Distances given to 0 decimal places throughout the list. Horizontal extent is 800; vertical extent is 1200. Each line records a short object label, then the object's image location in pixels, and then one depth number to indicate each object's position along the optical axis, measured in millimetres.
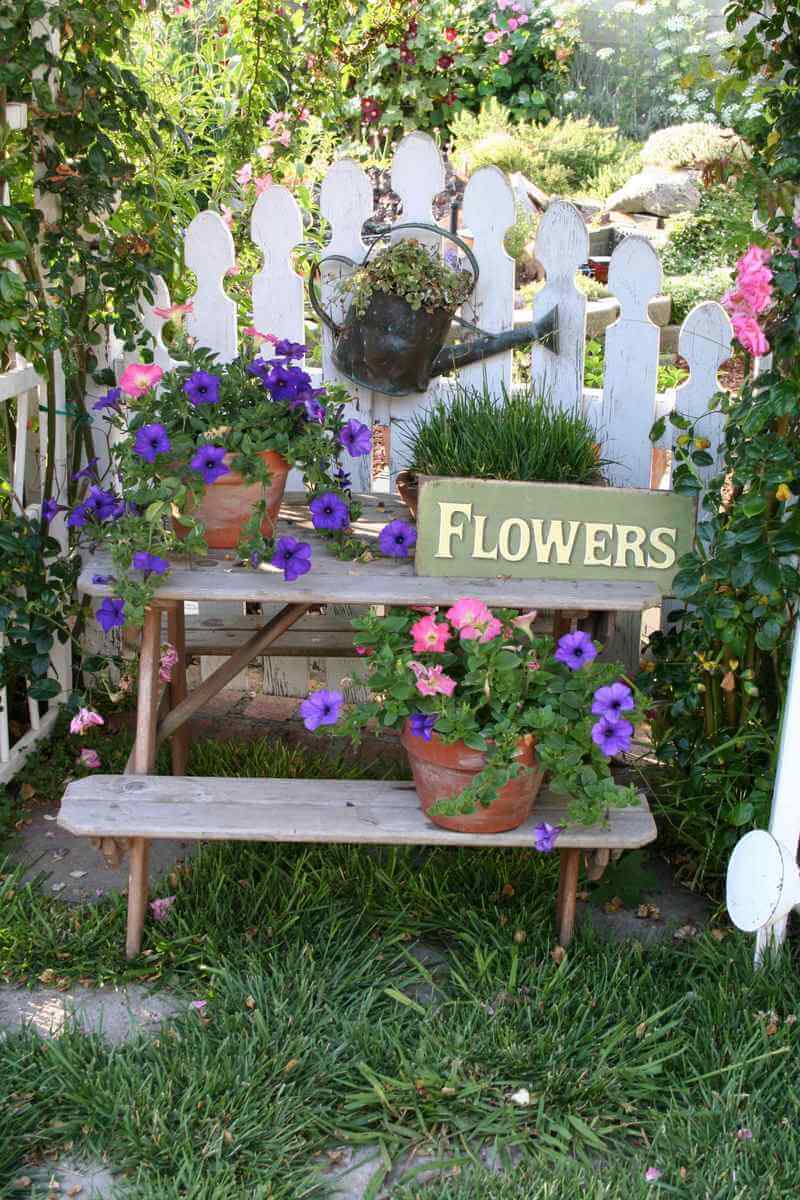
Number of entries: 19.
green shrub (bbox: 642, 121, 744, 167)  8578
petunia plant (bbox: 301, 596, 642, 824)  2250
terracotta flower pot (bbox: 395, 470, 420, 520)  2754
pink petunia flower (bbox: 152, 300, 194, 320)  2684
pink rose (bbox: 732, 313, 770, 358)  2309
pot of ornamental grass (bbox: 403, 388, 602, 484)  2674
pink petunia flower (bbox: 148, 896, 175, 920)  2619
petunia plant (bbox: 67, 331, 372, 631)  2367
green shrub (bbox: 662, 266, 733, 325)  7309
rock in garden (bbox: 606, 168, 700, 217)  8508
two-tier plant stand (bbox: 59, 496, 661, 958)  2371
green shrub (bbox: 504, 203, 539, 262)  7242
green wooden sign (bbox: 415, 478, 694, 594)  2492
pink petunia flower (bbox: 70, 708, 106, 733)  2824
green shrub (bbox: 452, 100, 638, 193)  8414
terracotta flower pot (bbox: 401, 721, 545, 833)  2301
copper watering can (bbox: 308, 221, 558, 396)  3000
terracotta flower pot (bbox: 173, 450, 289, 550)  2500
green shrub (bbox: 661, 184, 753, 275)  7693
